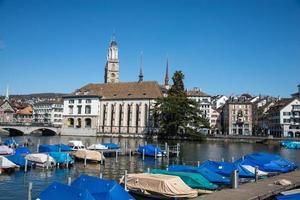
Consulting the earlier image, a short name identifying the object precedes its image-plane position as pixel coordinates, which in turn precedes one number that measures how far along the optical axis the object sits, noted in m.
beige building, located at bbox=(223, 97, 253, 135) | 143.50
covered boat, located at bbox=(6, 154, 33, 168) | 37.59
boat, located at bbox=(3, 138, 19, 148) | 60.03
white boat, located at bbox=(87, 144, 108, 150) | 60.25
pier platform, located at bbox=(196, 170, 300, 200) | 22.33
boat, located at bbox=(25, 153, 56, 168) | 39.53
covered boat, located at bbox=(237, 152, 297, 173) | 39.22
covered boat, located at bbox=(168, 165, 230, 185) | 30.36
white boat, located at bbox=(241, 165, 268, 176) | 34.83
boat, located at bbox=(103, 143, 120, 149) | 63.46
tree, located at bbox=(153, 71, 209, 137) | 103.94
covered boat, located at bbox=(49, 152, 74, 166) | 41.09
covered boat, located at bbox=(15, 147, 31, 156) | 46.03
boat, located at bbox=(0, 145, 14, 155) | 47.34
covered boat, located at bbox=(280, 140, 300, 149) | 91.62
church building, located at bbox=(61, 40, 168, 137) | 130.00
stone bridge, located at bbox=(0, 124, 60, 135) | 119.00
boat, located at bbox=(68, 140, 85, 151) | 61.84
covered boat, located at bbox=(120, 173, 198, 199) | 24.81
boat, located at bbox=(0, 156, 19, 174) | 35.16
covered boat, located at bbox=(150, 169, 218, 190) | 27.53
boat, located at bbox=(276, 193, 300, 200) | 17.87
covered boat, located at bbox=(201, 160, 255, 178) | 34.11
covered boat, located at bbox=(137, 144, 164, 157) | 56.64
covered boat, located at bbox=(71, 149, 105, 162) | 46.22
